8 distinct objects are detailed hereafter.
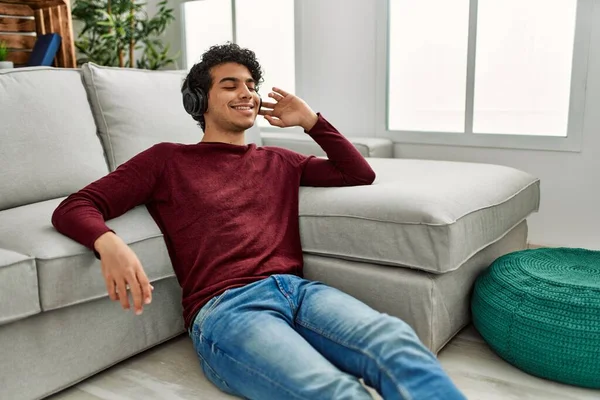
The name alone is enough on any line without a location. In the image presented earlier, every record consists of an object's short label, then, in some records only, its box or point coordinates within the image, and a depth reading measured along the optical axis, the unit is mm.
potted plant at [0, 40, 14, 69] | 2866
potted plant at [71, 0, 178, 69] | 3621
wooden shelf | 3275
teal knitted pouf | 1497
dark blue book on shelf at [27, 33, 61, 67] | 3113
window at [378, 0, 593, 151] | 2600
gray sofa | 1413
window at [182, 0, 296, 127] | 3592
